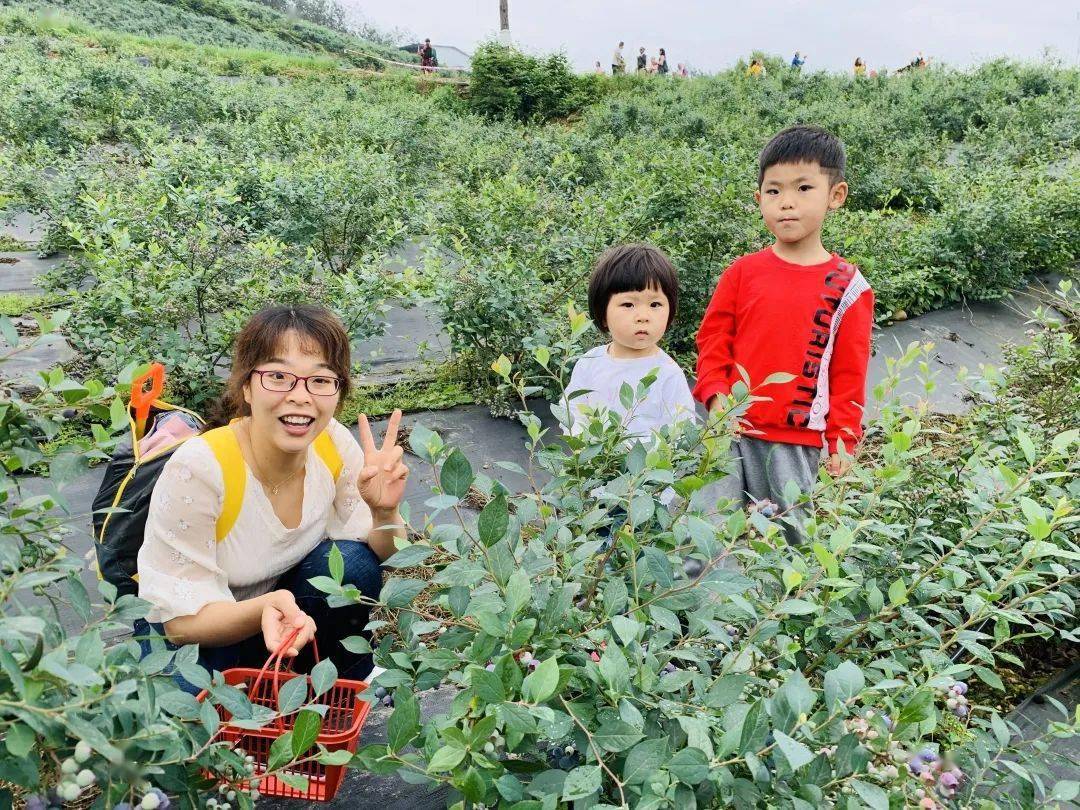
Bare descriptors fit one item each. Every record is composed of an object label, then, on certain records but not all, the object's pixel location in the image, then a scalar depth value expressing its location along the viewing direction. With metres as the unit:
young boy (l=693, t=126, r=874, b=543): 2.52
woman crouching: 1.80
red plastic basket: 1.50
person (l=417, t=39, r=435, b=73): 28.08
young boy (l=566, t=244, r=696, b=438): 2.54
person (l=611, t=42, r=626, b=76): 23.36
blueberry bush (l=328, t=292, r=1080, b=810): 1.03
